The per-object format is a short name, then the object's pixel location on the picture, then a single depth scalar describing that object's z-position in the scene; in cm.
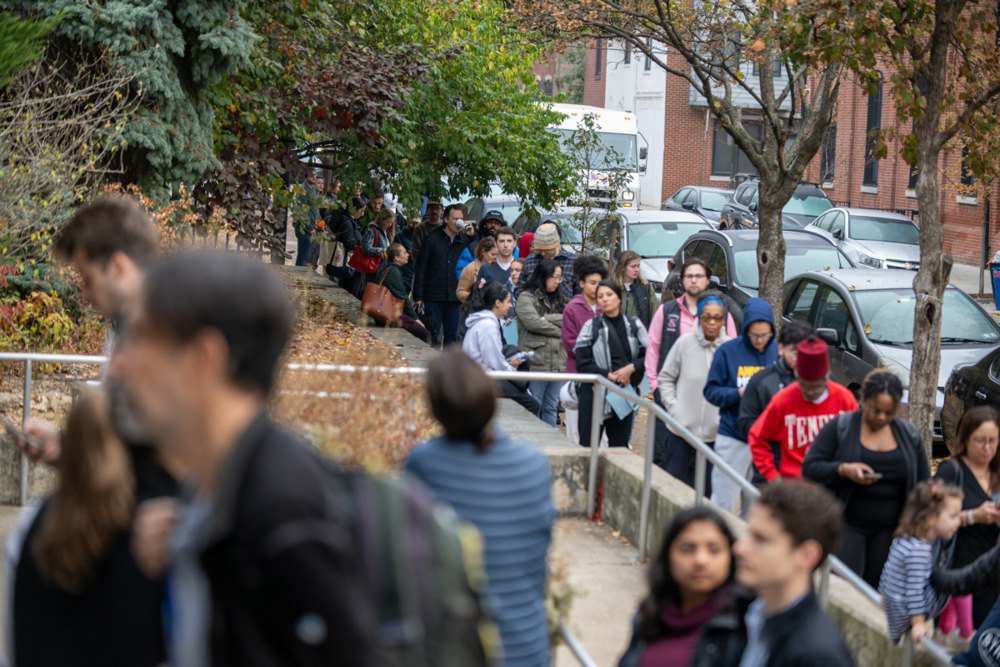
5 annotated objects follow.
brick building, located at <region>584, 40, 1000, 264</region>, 3155
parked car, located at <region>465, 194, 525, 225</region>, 2266
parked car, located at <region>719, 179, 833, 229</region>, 3151
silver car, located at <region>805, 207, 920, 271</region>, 2411
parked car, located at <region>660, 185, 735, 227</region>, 3438
